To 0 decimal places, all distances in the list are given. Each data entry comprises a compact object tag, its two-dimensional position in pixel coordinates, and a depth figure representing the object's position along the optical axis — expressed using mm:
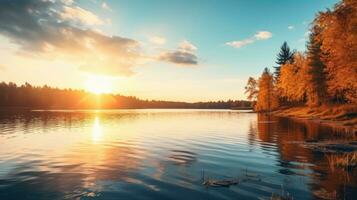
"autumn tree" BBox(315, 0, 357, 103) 27231
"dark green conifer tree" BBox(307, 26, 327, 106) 64750
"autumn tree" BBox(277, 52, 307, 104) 69819
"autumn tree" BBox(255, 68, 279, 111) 102062
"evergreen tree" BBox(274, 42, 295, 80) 117500
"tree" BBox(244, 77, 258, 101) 122812
